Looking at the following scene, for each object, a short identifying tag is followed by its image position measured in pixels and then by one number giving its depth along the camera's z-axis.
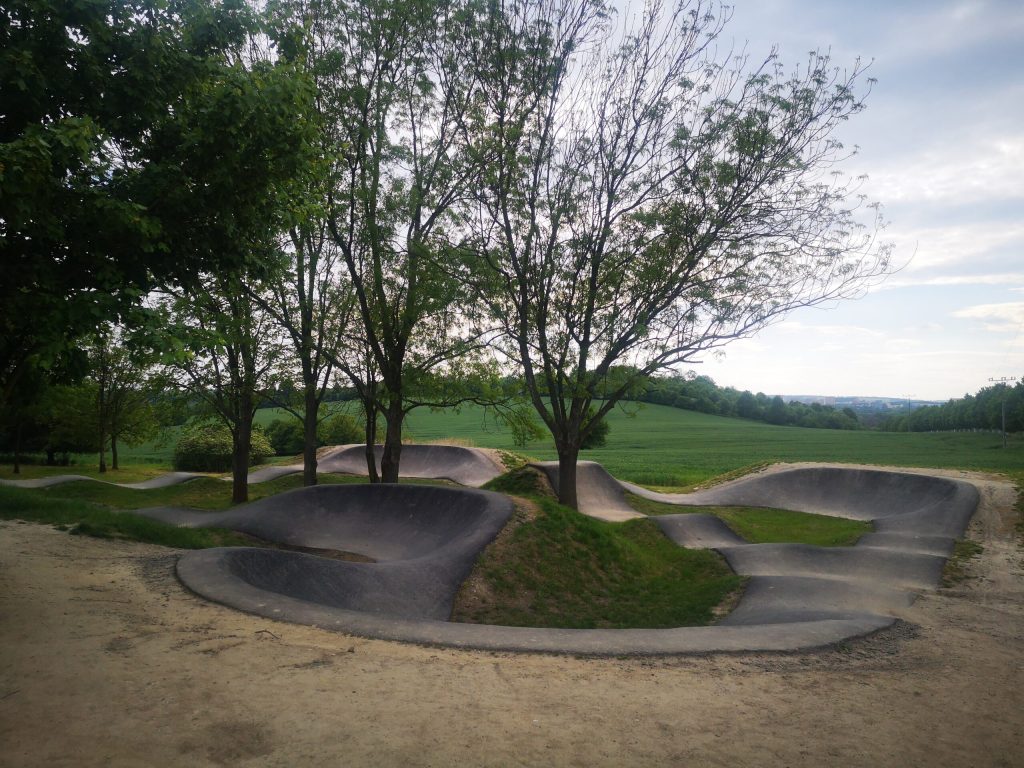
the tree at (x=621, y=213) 16.84
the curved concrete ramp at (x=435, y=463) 30.45
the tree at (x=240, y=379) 21.31
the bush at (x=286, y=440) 47.94
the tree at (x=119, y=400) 33.22
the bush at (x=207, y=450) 34.94
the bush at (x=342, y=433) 34.23
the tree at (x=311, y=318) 20.42
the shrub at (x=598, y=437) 42.01
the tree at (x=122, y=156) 5.80
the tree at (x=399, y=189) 17.69
